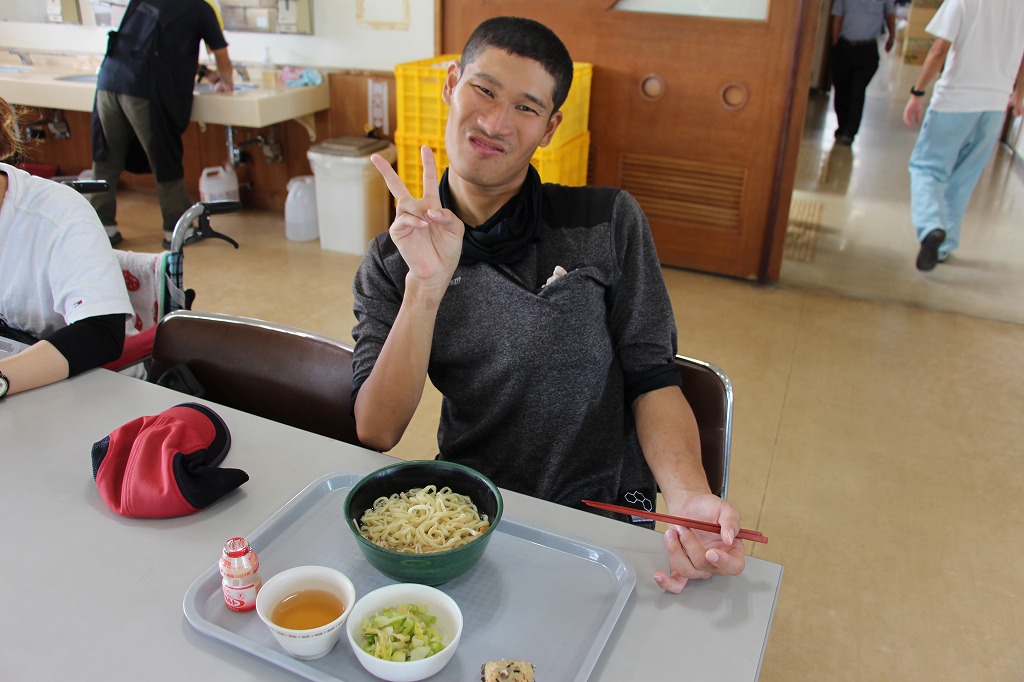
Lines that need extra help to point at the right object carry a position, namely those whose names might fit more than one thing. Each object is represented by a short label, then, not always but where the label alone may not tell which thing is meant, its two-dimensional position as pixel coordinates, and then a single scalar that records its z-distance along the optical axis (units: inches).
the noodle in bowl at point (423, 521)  38.2
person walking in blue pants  145.6
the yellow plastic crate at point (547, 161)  137.3
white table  33.6
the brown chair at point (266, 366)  57.4
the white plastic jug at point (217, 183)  175.3
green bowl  36.0
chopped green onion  32.7
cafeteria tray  33.9
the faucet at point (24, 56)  187.5
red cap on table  41.5
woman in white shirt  56.3
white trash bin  158.9
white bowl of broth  32.8
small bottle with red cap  35.6
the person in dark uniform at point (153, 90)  147.5
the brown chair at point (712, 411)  56.3
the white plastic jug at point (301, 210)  169.3
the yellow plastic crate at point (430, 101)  140.9
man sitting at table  49.5
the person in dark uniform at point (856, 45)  248.8
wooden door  139.3
